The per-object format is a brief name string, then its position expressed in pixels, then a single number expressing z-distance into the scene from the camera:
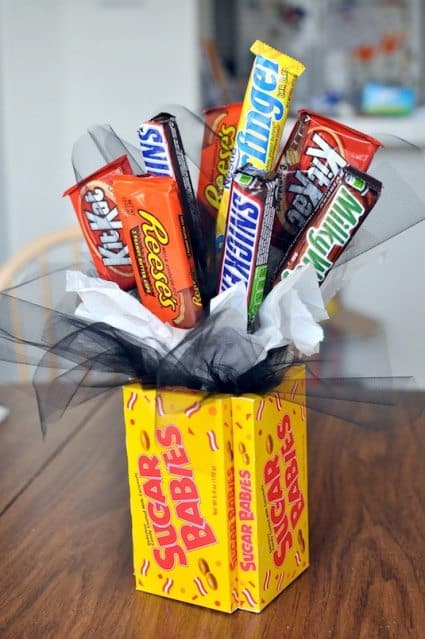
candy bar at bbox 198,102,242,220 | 1.11
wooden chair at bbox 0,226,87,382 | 1.73
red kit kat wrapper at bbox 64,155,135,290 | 1.07
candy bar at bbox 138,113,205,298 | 1.04
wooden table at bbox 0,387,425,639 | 1.05
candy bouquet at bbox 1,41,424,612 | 1.02
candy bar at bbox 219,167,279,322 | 0.99
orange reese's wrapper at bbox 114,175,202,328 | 1.01
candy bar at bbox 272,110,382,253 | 1.05
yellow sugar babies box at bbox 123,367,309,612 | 1.03
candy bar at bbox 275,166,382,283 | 1.01
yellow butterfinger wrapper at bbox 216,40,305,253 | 1.02
